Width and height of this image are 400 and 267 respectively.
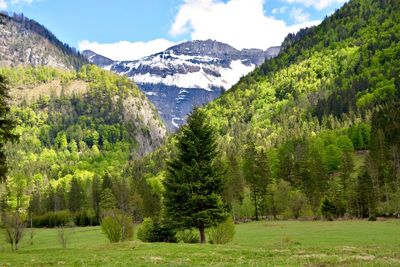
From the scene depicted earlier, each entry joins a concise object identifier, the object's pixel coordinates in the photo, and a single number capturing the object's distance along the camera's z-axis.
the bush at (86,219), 137.38
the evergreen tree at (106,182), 144.88
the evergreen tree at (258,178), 103.81
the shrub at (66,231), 53.90
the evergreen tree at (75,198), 157.38
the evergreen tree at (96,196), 146.88
